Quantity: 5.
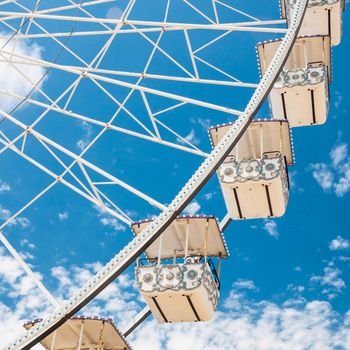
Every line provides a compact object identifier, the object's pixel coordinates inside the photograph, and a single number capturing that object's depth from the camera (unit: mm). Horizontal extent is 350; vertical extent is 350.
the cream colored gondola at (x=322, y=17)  15945
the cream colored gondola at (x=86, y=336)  13094
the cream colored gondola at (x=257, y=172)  13492
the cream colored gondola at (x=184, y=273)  12141
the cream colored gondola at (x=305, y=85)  14742
